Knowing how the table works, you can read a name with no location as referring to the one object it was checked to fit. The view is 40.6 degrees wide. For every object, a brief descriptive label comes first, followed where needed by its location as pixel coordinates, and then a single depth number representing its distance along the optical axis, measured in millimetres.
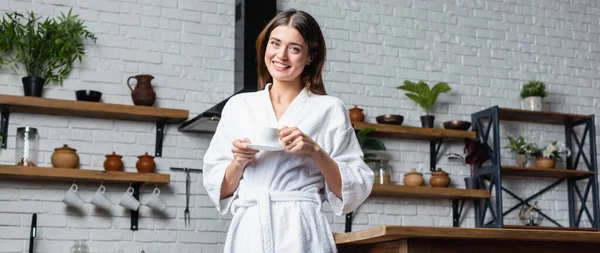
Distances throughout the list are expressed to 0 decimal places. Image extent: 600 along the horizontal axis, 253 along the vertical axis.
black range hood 4730
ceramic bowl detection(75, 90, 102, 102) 4668
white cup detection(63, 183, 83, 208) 4566
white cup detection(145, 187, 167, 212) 4754
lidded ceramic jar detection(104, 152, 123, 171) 4660
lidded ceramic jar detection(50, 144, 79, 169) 4547
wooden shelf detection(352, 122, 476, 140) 5281
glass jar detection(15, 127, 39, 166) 4523
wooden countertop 2162
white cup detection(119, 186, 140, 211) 4672
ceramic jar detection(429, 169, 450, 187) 5453
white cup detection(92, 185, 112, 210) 4621
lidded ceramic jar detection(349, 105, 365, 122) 5289
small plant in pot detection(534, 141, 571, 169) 5723
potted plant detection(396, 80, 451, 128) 5465
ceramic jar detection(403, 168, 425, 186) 5391
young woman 1844
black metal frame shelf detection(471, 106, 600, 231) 5523
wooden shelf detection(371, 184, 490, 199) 5227
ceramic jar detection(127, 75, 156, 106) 4793
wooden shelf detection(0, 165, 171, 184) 4402
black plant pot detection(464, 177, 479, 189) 5566
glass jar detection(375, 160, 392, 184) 5289
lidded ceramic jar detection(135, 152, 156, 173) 4723
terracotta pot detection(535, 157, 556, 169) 5719
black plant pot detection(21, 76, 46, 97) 4582
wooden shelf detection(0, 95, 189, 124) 4516
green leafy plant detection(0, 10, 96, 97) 4602
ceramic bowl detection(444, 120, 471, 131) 5570
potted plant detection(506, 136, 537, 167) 5727
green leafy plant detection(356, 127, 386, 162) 5090
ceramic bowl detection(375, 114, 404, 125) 5379
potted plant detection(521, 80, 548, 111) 5820
